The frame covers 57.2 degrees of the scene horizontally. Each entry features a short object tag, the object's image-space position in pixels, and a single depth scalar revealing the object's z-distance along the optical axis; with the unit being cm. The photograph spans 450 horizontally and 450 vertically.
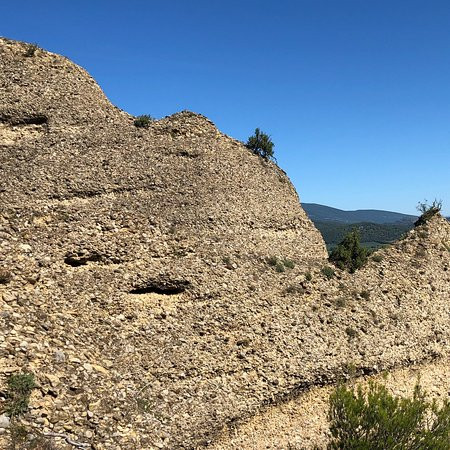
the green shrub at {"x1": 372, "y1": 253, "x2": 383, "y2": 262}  3129
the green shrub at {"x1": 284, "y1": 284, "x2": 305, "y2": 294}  2647
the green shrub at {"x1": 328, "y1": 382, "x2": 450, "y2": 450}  1733
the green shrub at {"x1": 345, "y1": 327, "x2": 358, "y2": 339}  2594
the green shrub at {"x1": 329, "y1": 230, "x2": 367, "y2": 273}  3006
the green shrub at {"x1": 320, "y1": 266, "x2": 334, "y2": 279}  2854
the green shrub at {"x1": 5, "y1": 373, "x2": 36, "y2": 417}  1536
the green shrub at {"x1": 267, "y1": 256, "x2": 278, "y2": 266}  2810
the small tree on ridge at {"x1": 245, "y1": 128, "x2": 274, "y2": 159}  3669
